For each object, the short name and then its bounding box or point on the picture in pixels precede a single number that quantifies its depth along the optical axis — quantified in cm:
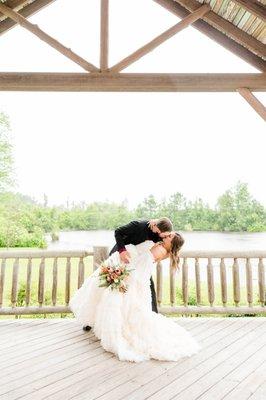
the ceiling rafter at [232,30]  468
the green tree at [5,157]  2139
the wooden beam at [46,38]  436
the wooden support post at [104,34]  436
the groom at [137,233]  400
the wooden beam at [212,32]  491
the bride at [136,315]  361
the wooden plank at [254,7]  417
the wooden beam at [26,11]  502
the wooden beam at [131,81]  433
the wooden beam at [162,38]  435
